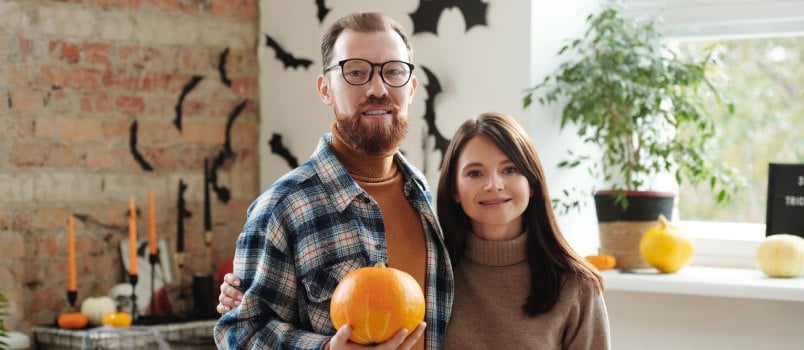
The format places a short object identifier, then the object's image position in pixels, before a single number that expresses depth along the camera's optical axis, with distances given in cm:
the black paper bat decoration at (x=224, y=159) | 347
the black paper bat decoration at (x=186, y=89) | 338
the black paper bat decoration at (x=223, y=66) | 348
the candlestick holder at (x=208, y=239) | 333
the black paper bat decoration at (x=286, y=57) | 347
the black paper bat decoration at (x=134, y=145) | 326
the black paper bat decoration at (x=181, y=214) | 326
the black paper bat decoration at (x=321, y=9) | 341
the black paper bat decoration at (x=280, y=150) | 351
